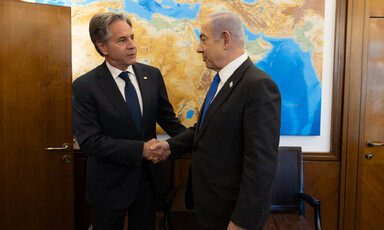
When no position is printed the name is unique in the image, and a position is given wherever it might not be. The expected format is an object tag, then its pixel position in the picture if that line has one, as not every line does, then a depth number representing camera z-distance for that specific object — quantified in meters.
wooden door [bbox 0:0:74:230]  2.37
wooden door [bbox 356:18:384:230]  2.67
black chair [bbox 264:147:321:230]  2.48
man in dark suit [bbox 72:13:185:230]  1.74
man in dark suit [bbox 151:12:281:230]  1.26
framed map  2.67
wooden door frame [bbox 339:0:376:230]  2.65
